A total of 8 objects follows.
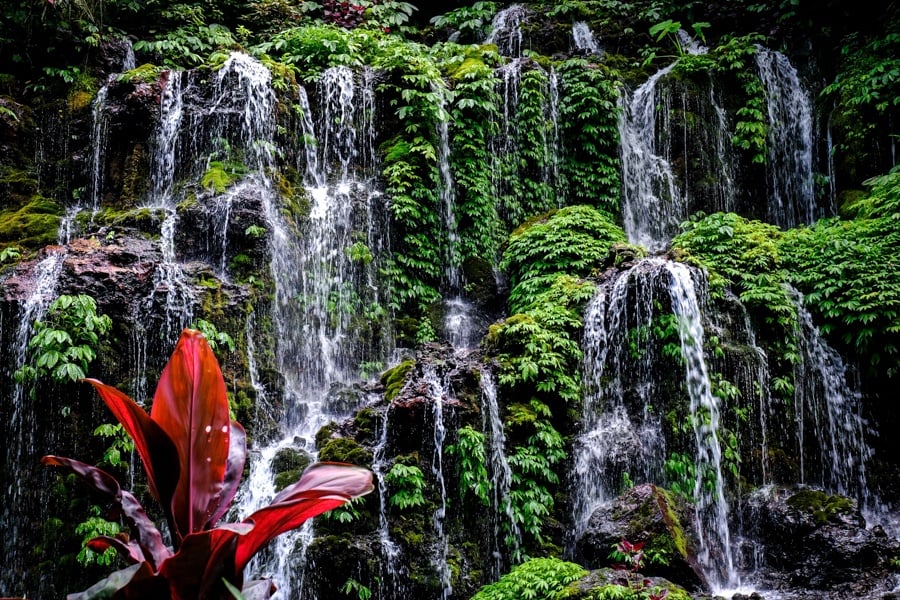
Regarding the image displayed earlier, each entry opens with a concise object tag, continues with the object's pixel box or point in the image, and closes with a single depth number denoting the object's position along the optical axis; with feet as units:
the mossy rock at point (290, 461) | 23.67
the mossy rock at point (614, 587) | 16.63
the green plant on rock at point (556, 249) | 32.65
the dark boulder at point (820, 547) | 21.57
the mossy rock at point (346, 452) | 23.03
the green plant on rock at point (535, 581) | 18.92
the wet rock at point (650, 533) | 21.04
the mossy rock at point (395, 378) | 25.22
